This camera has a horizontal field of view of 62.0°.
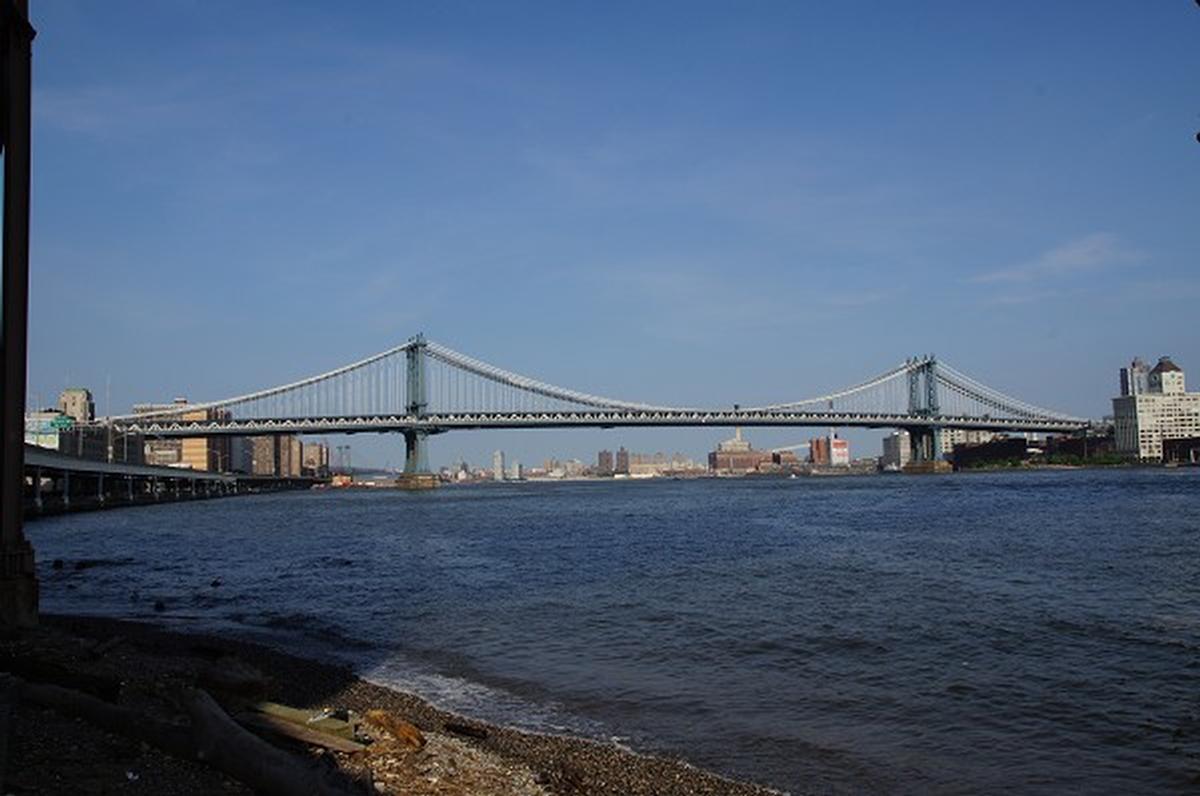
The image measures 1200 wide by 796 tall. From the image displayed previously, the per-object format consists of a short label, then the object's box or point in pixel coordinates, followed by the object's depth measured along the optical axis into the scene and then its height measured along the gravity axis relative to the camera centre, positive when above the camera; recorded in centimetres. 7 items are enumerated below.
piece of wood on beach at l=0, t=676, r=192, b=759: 636 -162
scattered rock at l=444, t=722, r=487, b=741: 913 -242
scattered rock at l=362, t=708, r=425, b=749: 803 -212
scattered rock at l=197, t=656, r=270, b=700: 812 -169
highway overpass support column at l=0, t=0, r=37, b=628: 1081 +237
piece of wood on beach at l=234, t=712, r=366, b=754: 734 -194
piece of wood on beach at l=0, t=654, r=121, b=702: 754 -152
